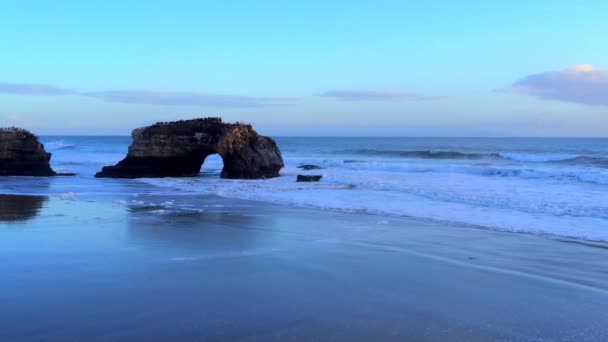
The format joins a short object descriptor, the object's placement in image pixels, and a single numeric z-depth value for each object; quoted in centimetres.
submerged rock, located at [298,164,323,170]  3331
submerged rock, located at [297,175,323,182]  2245
